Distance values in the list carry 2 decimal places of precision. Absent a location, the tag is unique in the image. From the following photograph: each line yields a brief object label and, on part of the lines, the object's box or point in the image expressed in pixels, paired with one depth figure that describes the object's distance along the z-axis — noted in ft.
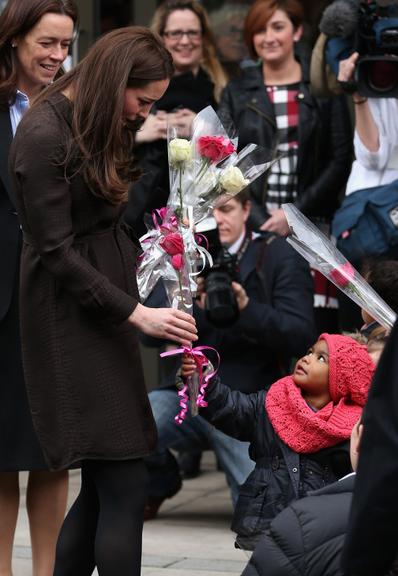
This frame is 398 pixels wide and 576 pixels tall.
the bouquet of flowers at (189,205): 25.23
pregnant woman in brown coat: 23.17
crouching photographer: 35.14
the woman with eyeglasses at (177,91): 39.37
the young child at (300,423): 25.88
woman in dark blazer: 27.58
